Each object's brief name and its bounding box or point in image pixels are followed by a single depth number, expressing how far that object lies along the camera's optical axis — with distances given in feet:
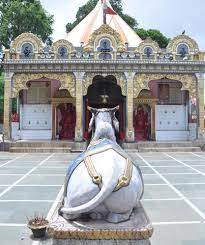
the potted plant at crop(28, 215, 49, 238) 19.30
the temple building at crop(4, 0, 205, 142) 69.97
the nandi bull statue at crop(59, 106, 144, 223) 12.59
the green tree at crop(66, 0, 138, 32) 139.43
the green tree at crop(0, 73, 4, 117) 121.39
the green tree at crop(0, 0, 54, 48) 113.70
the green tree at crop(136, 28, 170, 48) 135.95
